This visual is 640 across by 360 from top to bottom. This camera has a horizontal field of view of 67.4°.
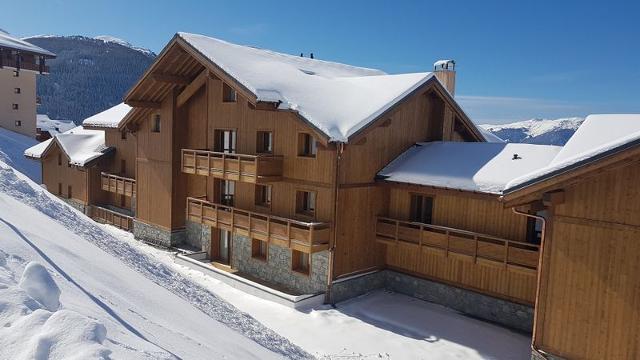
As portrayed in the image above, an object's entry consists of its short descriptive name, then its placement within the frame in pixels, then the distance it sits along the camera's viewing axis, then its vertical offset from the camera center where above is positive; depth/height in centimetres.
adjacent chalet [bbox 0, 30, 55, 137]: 4628 +487
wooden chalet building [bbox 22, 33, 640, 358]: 1146 -164
